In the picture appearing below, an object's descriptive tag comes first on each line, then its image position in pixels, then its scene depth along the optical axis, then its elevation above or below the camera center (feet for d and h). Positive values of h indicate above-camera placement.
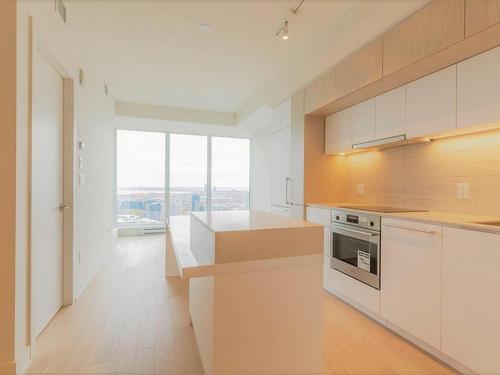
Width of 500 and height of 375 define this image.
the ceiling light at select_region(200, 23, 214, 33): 8.85 +5.31
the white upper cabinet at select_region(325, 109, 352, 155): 9.73 +2.05
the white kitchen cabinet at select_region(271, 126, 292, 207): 12.13 +0.97
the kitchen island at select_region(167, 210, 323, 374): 3.96 -1.70
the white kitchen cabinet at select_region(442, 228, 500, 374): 4.73 -2.13
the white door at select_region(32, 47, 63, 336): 6.30 -0.12
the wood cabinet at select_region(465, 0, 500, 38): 4.76 +3.21
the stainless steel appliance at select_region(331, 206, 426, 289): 7.29 -1.65
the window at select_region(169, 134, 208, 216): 20.76 +0.92
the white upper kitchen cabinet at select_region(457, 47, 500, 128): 5.34 +2.06
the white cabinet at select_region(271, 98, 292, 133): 11.96 +3.33
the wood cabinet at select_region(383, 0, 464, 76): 5.42 +3.47
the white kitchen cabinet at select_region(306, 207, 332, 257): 9.16 -1.19
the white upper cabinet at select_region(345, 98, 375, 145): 8.61 +2.22
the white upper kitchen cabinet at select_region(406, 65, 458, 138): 6.20 +2.07
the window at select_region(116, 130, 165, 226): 19.69 +0.48
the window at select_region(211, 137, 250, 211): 21.75 +0.97
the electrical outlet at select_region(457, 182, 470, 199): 6.79 -0.07
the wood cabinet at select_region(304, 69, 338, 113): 9.10 +3.42
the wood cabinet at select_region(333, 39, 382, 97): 7.30 +3.47
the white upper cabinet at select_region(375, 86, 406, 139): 7.50 +2.17
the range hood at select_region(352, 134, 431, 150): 7.55 +1.36
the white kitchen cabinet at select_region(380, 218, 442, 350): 5.76 -2.15
